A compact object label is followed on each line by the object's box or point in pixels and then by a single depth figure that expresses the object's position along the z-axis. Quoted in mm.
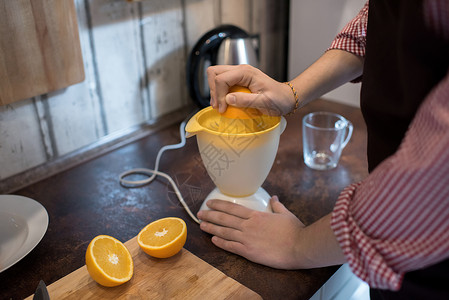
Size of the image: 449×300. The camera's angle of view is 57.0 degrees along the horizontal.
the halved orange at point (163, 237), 713
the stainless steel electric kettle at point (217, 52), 1207
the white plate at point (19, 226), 745
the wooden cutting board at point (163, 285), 662
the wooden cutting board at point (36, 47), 872
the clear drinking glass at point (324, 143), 1036
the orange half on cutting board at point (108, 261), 658
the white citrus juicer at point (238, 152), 743
